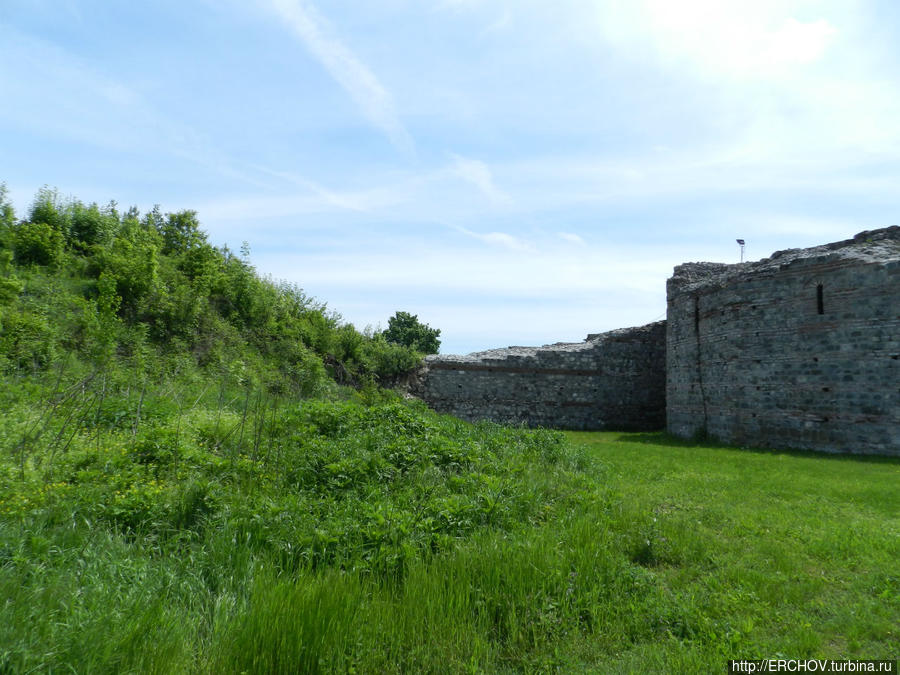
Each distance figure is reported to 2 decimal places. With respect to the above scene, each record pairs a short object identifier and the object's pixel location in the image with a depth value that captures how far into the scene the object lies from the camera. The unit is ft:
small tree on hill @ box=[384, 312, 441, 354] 95.40
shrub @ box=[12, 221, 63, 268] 39.83
